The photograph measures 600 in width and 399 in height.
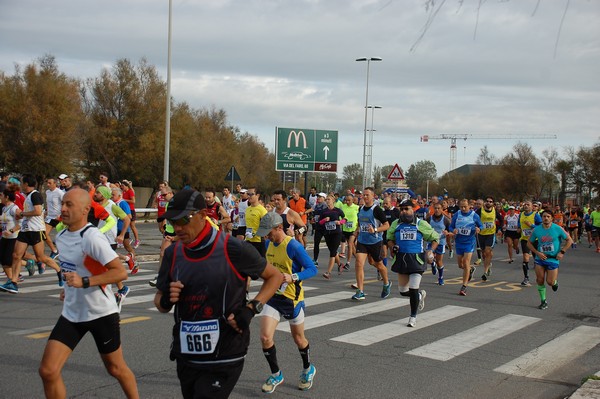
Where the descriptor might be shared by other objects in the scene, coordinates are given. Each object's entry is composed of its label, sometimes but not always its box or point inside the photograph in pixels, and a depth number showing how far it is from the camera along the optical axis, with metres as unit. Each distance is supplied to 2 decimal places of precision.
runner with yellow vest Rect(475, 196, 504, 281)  15.95
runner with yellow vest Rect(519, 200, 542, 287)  16.89
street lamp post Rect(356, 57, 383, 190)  48.43
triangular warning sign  27.19
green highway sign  33.56
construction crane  187.00
